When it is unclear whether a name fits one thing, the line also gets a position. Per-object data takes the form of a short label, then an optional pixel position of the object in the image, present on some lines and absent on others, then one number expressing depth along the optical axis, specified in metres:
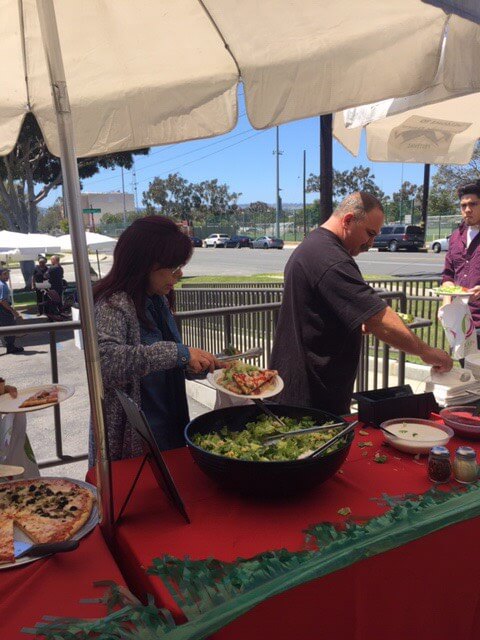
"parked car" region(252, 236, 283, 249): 51.66
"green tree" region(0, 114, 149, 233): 21.94
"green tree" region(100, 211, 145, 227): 91.35
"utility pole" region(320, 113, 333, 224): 7.45
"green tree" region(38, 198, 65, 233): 91.38
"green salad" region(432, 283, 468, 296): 3.63
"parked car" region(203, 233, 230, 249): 59.22
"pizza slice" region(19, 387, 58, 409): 2.52
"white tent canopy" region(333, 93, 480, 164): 3.90
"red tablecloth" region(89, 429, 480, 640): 0.94
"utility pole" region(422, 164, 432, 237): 13.21
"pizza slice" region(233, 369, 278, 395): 2.21
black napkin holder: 2.29
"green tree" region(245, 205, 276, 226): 71.75
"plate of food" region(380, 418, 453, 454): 1.95
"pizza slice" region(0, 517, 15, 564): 1.31
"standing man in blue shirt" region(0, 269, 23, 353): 12.65
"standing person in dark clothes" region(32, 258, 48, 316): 20.86
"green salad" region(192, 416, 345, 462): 1.68
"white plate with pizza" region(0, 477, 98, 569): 1.42
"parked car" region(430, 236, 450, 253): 37.19
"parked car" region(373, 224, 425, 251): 37.47
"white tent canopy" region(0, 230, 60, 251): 22.16
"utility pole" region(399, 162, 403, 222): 74.56
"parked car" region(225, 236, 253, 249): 56.54
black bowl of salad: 1.52
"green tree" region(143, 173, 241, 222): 91.72
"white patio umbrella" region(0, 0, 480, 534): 2.16
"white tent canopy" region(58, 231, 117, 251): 25.47
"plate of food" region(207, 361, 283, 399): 2.20
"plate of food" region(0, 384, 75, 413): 2.45
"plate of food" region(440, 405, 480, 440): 2.16
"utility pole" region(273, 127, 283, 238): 60.55
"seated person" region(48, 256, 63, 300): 20.02
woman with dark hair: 2.13
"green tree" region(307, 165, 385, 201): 83.62
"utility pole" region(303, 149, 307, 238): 55.62
